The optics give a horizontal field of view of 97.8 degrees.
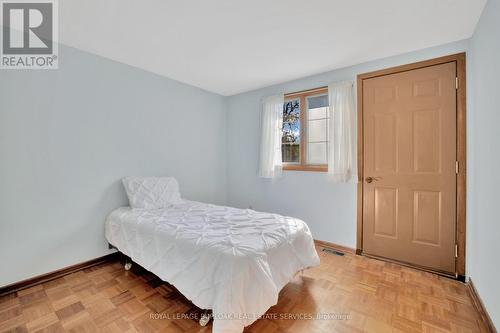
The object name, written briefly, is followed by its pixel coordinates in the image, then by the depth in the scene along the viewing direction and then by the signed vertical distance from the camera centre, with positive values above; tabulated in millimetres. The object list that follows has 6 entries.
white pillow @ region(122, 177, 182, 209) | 2650 -338
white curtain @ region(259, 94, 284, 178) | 3482 +498
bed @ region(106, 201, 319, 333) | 1398 -693
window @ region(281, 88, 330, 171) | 3160 +535
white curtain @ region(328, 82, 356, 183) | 2818 +443
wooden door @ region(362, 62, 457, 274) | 2297 -1
